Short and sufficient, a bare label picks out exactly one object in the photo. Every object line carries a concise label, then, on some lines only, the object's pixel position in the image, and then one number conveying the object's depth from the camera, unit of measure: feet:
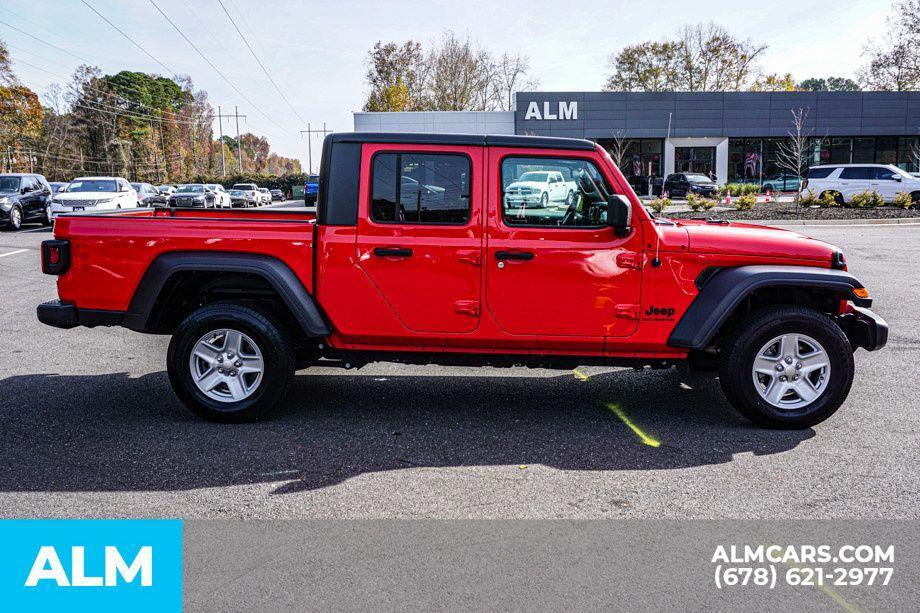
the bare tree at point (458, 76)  215.10
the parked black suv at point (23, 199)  81.82
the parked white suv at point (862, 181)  97.09
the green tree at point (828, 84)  391.65
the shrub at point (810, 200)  95.55
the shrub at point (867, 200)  92.38
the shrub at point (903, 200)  90.99
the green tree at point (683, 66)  257.55
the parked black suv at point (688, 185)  134.41
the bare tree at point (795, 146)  164.76
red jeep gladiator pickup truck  17.22
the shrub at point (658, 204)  91.68
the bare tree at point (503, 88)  225.35
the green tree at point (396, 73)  228.02
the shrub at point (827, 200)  95.09
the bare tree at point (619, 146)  164.09
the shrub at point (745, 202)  92.99
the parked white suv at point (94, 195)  86.38
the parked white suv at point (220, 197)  142.29
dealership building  164.86
